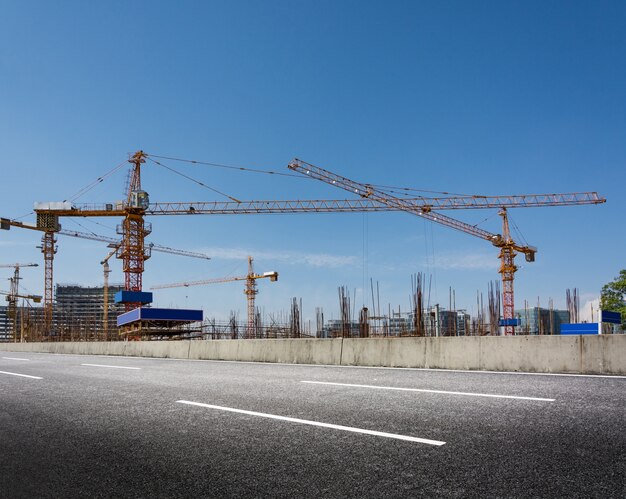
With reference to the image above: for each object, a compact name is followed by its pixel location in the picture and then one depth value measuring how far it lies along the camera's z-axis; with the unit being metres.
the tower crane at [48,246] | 81.21
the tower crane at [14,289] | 124.31
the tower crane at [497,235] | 83.31
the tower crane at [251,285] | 117.90
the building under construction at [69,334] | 54.28
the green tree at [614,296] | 59.16
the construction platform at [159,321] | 48.12
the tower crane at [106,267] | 116.01
